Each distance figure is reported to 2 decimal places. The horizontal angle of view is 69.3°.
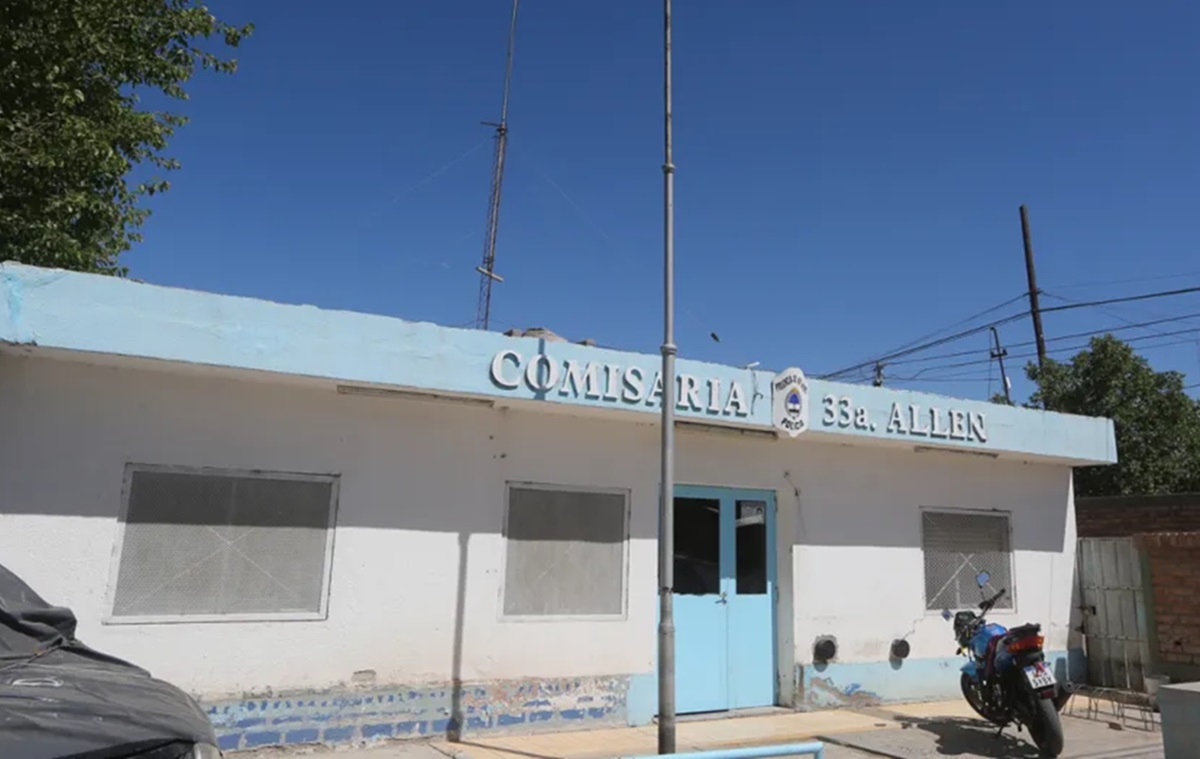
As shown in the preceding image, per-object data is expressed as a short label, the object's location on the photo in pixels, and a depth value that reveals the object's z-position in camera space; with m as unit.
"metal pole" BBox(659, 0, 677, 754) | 6.28
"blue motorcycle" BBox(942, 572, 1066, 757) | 7.03
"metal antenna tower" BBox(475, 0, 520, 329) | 12.22
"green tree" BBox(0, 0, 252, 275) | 8.58
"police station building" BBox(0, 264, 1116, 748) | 6.15
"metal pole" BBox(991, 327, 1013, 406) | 23.55
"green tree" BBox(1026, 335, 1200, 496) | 16.69
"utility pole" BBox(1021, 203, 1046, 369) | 22.00
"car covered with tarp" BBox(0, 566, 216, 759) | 2.82
